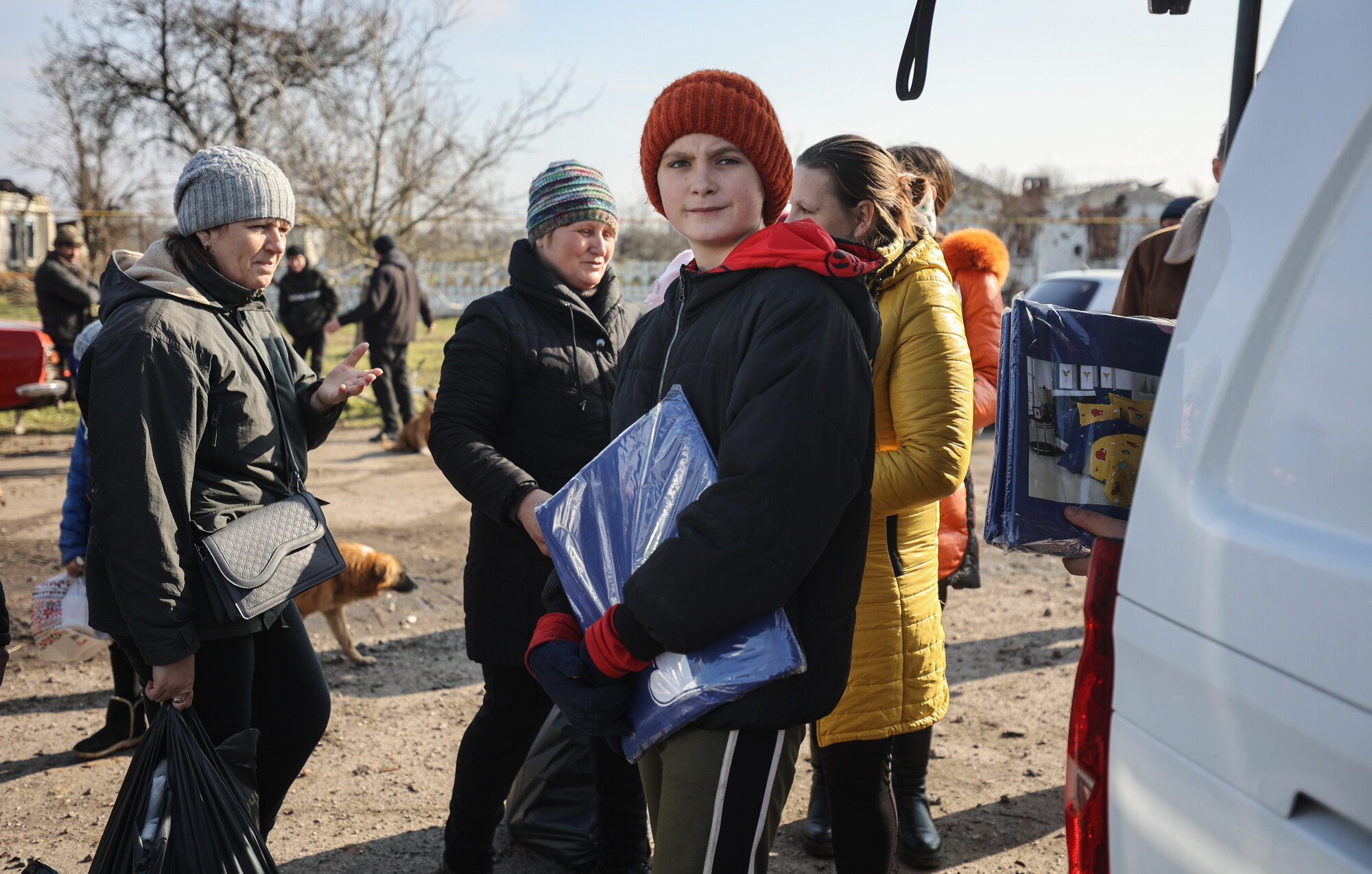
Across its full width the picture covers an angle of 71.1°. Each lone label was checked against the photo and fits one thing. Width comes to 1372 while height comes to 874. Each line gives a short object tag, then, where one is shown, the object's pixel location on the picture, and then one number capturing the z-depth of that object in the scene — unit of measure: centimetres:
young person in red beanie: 151
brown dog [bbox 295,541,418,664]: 442
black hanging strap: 209
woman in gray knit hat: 214
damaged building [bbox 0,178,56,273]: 2423
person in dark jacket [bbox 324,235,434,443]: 994
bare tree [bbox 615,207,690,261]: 1895
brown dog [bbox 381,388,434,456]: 913
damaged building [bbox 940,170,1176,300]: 1967
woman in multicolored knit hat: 269
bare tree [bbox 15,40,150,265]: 2031
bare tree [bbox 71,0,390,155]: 1469
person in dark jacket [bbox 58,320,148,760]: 368
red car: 815
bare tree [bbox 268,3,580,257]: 1304
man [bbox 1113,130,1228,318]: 331
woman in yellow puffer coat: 233
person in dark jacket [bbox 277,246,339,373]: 1152
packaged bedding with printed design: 185
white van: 101
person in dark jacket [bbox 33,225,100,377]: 974
